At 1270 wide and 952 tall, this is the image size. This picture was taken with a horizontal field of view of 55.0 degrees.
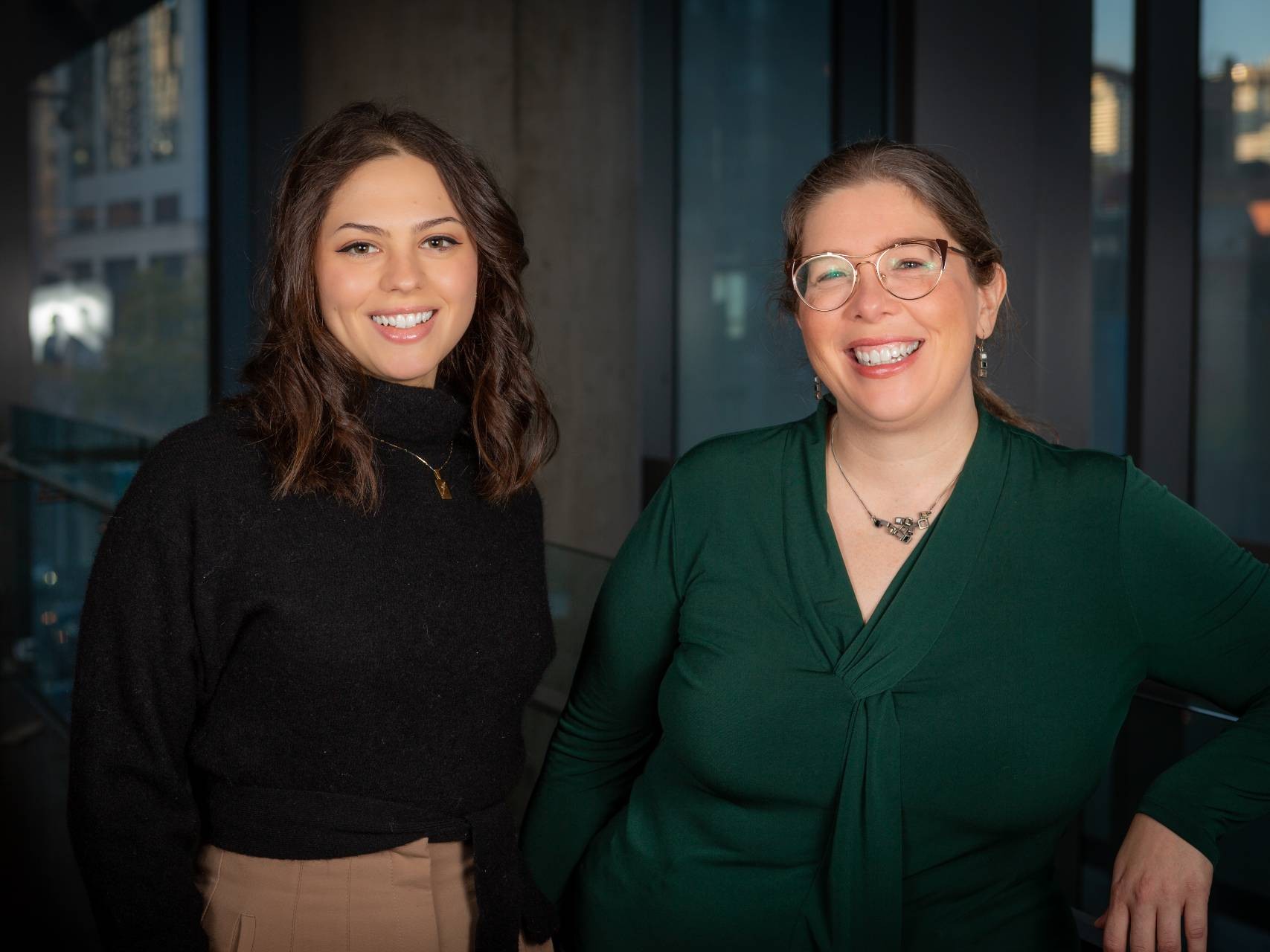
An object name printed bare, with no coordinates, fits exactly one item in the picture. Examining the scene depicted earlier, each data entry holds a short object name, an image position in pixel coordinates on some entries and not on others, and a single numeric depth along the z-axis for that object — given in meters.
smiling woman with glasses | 1.60
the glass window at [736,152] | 5.52
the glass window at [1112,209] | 3.85
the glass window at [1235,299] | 3.67
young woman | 1.50
